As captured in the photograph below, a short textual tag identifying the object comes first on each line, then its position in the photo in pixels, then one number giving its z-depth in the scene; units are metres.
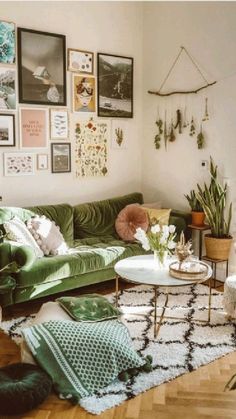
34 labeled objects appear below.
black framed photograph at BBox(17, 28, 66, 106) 4.63
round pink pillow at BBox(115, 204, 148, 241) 4.79
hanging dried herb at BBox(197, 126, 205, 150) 4.94
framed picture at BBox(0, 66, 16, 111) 4.51
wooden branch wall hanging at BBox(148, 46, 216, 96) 4.86
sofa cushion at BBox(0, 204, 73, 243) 4.38
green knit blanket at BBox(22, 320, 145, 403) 2.71
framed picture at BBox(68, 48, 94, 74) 4.96
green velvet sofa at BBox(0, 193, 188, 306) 3.78
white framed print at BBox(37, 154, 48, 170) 4.88
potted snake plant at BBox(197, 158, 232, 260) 4.52
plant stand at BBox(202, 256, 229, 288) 4.48
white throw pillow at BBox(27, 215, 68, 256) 4.20
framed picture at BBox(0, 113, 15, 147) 4.57
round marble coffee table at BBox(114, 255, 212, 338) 3.32
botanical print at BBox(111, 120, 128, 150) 5.45
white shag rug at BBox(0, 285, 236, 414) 2.76
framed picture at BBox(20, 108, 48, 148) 4.72
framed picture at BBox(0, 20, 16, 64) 4.44
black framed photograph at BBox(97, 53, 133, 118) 5.25
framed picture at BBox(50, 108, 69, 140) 4.92
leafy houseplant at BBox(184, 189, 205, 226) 4.86
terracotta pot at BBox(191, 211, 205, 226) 4.85
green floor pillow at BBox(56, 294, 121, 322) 3.22
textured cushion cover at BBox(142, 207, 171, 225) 4.83
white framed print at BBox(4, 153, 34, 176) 4.66
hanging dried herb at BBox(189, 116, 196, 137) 5.04
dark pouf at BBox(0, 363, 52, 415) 2.40
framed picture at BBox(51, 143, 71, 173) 4.99
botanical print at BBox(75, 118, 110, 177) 5.16
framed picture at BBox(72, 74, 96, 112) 5.04
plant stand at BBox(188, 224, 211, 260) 4.75
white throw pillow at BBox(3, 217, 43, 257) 3.98
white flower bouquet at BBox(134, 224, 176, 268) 3.53
